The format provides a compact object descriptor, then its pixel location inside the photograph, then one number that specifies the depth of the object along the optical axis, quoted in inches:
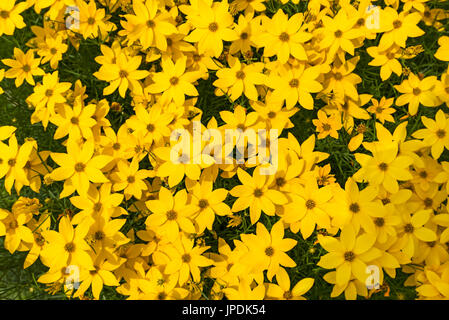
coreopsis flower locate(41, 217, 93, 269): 20.8
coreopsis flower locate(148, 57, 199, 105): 22.7
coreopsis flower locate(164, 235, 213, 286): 21.3
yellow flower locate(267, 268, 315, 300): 21.2
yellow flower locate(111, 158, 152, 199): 21.9
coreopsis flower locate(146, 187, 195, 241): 21.3
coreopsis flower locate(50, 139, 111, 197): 21.3
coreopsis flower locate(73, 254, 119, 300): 21.1
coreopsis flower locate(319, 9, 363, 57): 22.8
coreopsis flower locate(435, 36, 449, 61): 23.3
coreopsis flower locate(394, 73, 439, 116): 23.1
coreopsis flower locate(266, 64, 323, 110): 22.6
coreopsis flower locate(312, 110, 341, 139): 23.0
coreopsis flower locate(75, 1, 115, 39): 23.5
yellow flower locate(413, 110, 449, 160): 22.2
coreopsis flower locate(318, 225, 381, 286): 20.5
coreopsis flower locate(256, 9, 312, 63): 22.6
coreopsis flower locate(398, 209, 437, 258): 21.1
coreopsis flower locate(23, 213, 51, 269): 21.9
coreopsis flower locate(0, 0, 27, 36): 23.6
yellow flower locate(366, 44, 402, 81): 23.7
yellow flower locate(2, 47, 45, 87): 23.5
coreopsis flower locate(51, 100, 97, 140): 22.3
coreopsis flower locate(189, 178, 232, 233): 21.5
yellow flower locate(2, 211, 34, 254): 21.6
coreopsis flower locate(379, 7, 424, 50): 23.2
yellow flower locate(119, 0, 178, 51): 22.6
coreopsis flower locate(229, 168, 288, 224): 21.2
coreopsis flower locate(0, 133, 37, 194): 21.5
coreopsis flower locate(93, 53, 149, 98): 23.0
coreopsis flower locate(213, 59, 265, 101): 22.8
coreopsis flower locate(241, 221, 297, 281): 21.2
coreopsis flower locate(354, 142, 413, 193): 21.3
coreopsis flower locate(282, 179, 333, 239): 21.1
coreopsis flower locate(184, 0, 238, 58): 22.8
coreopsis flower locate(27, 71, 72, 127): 22.5
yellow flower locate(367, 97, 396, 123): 23.6
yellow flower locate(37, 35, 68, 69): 23.6
